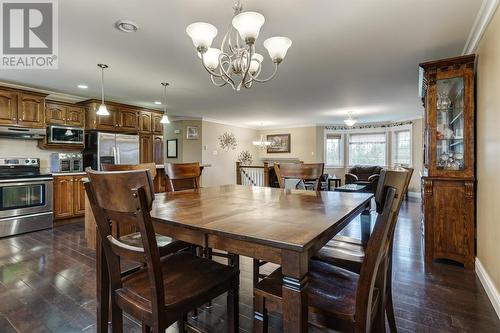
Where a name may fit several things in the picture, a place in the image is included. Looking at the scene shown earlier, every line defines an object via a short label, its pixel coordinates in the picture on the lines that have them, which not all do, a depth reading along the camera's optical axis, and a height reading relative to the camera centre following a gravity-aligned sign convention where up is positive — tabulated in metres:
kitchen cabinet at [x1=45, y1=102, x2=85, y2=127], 4.36 +0.87
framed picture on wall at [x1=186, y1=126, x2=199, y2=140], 7.32 +0.87
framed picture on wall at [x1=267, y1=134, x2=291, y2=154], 9.28 +0.75
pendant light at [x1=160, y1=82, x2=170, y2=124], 4.07 +1.26
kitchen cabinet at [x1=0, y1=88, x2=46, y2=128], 3.74 +0.84
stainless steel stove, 3.65 -0.51
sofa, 7.24 -0.28
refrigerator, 4.69 +0.28
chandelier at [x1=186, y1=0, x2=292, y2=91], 1.66 +0.88
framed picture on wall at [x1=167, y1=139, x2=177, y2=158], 7.54 +0.46
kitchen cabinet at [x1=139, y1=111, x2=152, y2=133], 5.50 +0.91
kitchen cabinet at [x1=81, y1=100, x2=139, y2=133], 4.74 +0.88
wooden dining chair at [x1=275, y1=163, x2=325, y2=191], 2.29 -0.08
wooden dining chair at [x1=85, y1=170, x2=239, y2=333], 0.93 -0.53
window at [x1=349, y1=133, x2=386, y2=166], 8.25 +0.50
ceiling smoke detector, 2.22 +1.22
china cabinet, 2.53 +0.03
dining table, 0.87 -0.26
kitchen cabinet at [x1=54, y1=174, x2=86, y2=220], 4.20 -0.56
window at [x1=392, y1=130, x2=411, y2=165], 7.55 +0.49
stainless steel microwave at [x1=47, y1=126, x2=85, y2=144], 4.32 +0.51
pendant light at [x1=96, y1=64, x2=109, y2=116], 3.57 +0.75
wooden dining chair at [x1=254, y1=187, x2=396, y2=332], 0.93 -0.55
